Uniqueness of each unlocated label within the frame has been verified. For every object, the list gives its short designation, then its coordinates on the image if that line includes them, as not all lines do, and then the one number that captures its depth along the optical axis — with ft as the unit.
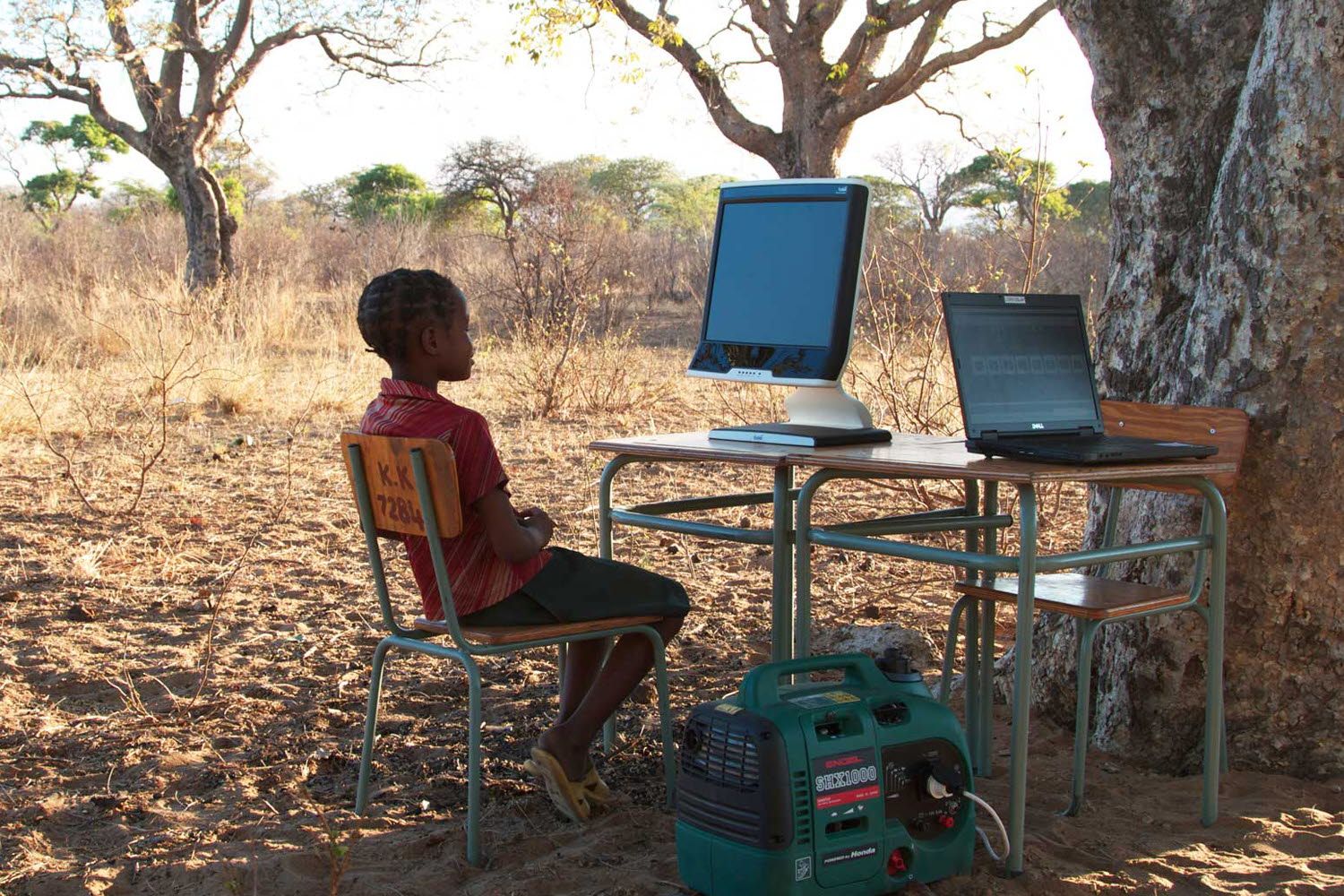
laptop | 9.49
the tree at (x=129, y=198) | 113.91
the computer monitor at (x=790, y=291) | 10.85
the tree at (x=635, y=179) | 145.48
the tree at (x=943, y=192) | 91.50
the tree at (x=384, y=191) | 128.67
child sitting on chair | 9.34
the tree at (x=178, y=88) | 52.24
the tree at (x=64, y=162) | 129.70
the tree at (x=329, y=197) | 142.72
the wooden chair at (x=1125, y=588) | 9.59
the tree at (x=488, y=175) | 102.37
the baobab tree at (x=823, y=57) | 40.98
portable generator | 8.08
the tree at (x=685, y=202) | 138.82
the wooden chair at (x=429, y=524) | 8.93
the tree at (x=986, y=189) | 107.79
